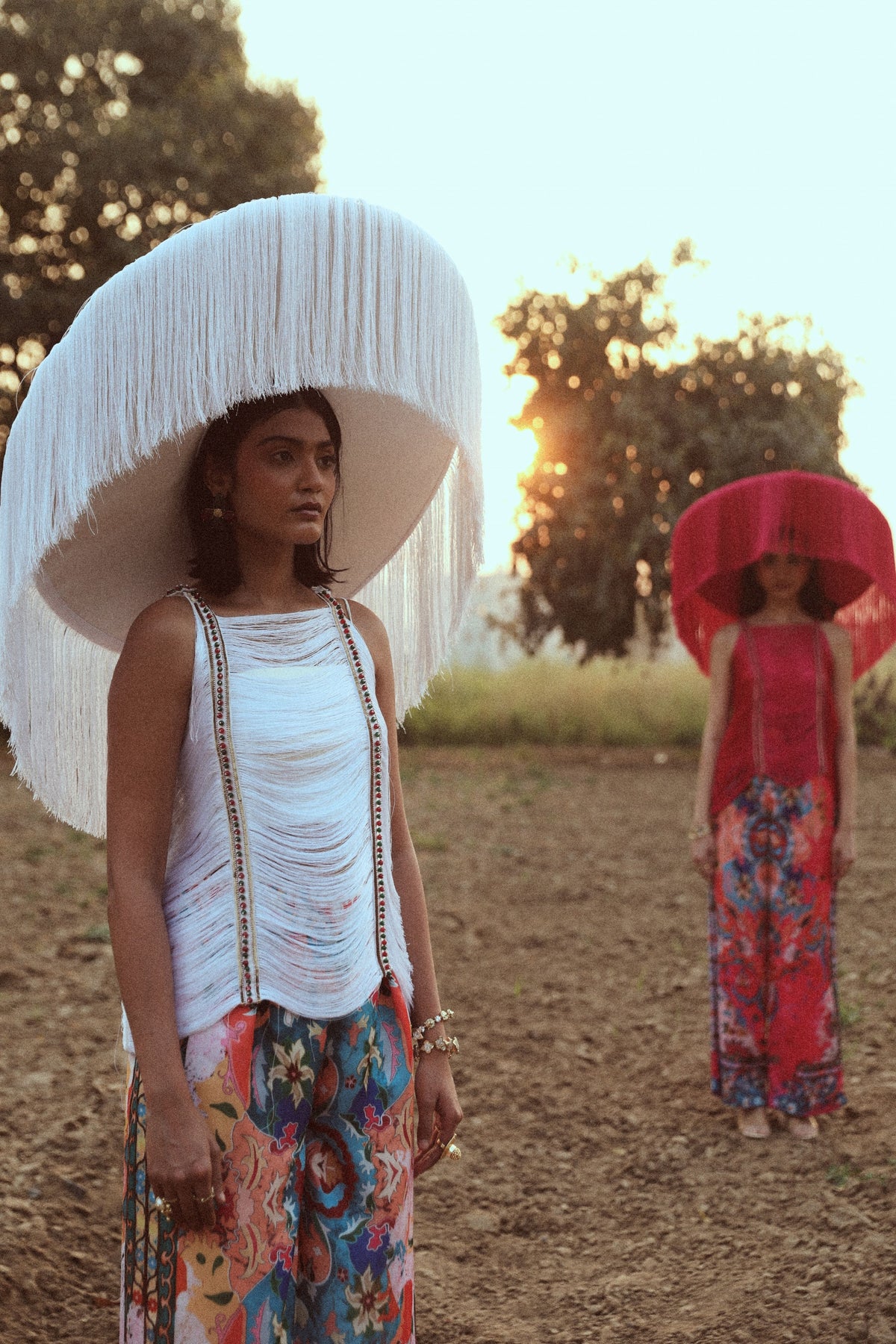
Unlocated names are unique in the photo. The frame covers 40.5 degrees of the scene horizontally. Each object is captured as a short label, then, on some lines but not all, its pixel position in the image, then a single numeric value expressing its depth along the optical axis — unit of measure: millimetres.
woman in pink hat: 4395
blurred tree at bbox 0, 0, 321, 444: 14492
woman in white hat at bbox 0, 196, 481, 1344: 1724
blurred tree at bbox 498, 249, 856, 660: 14336
